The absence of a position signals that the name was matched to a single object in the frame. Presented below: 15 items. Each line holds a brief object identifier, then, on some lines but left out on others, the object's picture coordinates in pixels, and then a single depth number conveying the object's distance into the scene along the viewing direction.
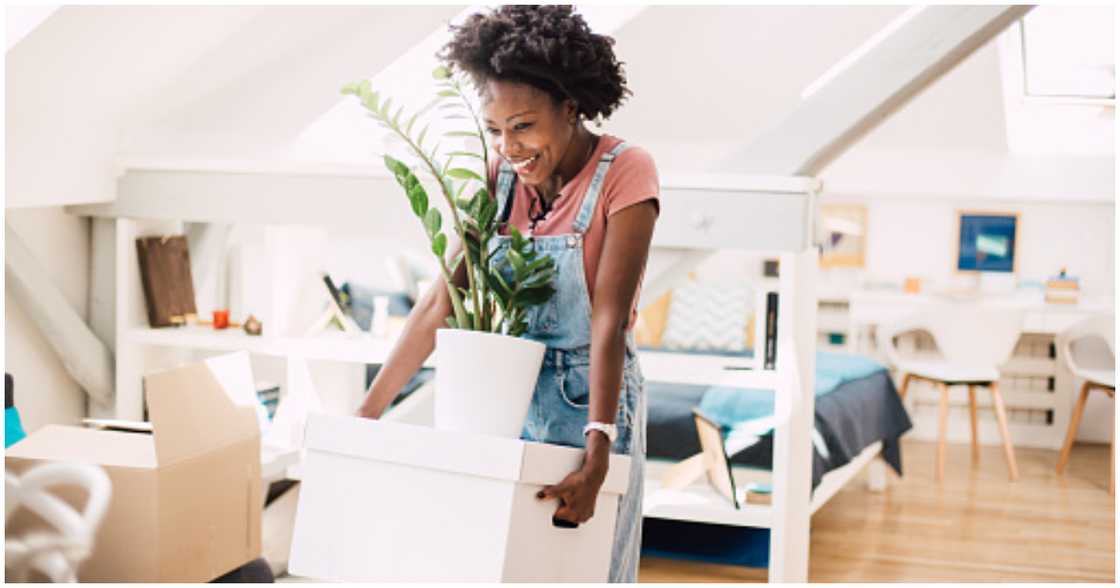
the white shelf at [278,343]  3.42
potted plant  1.68
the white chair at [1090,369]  5.26
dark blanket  3.95
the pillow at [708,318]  5.80
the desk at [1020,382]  6.07
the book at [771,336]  3.25
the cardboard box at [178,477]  2.09
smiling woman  1.66
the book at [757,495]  3.35
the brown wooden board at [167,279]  3.50
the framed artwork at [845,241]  6.33
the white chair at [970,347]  5.37
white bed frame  3.04
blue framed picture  6.26
